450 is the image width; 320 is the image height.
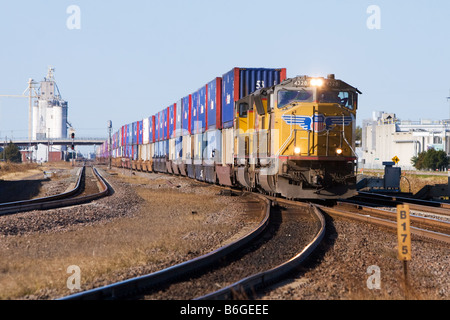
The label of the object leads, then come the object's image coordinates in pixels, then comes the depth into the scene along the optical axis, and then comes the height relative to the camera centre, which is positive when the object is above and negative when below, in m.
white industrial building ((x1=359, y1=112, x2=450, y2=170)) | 101.62 +3.05
